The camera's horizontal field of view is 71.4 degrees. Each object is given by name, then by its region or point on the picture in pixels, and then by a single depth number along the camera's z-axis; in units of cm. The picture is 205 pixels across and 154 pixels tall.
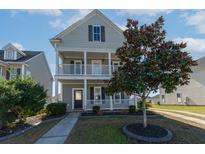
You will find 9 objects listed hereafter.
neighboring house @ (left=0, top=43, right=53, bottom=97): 1603
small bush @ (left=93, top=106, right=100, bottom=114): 1103
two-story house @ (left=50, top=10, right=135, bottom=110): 1264
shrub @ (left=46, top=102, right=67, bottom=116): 1059
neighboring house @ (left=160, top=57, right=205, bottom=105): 1877
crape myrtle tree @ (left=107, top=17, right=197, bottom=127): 622
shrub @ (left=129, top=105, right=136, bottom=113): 1129
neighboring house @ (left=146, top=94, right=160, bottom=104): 2995
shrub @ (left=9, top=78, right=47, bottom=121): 826
